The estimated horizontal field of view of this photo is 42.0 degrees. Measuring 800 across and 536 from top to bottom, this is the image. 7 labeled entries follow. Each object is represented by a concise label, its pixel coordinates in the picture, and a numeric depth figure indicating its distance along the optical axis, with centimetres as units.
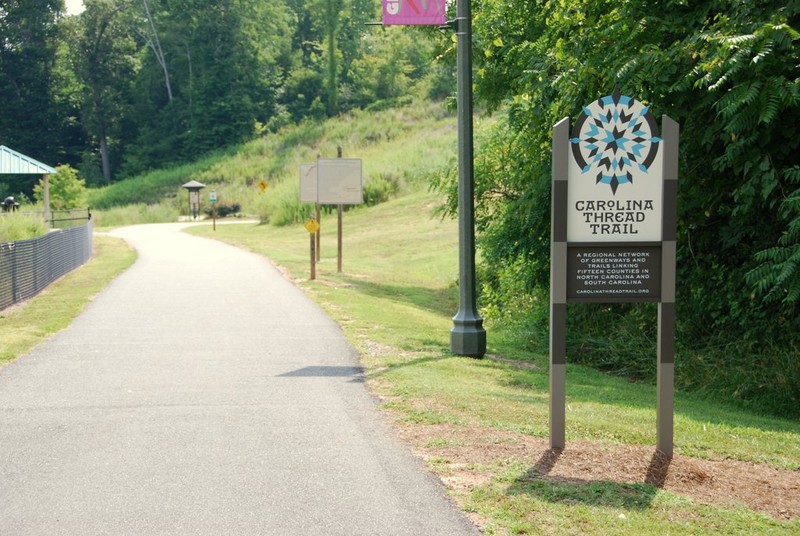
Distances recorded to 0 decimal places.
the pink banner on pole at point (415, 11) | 1221
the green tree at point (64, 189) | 5744
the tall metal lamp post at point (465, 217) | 1270
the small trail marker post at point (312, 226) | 2475
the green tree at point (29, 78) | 9375
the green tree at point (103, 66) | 9556
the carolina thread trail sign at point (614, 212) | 745
